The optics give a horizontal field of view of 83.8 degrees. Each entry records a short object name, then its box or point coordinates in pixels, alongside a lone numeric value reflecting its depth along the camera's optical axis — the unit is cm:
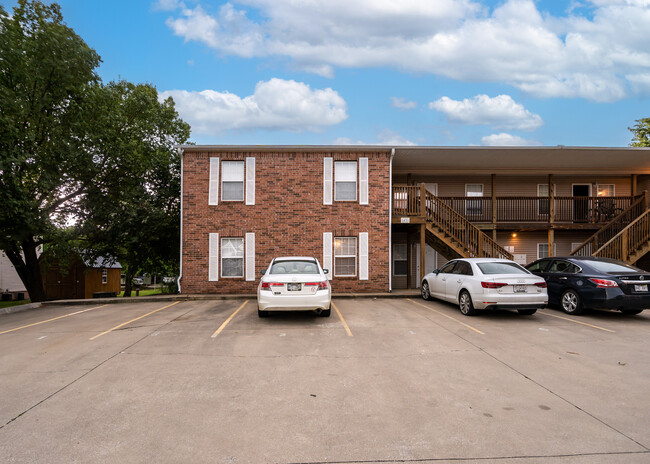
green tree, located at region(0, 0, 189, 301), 1188
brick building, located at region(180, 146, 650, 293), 1394
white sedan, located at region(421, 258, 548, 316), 862
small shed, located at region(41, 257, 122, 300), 2262
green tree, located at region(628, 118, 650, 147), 2995
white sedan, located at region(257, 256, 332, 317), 831
